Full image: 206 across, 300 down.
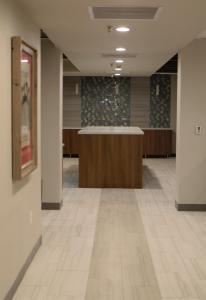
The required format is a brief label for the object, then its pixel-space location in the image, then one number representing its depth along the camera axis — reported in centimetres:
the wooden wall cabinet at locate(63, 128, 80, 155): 1028
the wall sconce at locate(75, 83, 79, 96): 1046
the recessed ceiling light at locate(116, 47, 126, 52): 501
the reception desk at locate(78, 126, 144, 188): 660
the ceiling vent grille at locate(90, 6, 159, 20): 311
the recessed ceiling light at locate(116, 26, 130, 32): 373
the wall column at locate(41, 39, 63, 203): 505
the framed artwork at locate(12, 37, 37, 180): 270
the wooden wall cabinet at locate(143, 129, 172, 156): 1029
